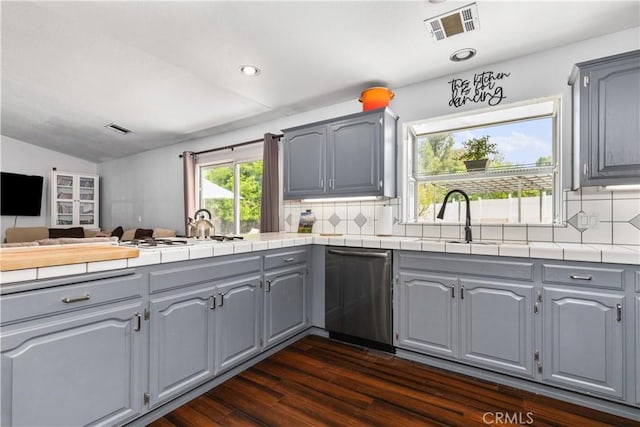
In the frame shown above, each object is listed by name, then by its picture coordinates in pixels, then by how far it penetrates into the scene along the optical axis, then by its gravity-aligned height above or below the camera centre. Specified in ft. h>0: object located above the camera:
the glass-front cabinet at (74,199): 21.29 +1.08
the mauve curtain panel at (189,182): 16.40 +1.76
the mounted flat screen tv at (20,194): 19.66 +1.35
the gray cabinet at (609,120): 5.96 +1.91
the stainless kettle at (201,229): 7.76 -0.37
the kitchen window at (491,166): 8.04 +1.41
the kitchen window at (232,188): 14.57 +1.36
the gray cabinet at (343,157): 9.09 +1.85
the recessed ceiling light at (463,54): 7.75 +4.17
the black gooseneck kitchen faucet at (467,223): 7.69 -0.22
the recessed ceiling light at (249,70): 8.89 +4.28
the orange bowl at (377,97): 9.42 +3.65
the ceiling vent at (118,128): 16.22 +4.66
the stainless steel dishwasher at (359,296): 7.86 -2.20
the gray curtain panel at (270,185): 12.48 +1.22
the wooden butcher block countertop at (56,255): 3.72 -0.56
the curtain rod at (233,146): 13.64 +3.29
